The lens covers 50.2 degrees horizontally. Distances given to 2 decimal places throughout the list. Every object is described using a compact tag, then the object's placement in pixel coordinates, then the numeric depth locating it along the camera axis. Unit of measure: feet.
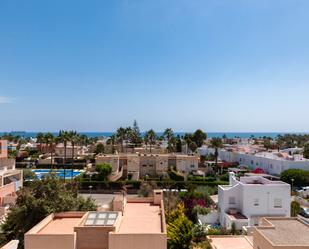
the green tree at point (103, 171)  177.44
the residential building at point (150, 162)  190.29
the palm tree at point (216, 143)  220.60
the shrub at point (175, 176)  178.70
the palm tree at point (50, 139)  222.69
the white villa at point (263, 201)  101.19
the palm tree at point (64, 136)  195.42
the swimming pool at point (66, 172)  203.15
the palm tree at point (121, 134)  274.98
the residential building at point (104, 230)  43.21
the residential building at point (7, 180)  119.34
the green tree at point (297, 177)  167.53
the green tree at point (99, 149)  266.57
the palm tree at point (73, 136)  198.59
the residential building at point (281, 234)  49.49
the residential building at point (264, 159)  186.80
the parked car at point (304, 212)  116.10
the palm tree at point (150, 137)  269.03
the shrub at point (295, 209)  111.86
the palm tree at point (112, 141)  285.23
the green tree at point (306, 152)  221.48
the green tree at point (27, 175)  159.48
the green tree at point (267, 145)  329.48
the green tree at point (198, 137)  320.09
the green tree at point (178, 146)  271.59
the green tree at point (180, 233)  68.23
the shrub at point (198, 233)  85.50
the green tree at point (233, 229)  90.89
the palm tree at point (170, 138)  258.02
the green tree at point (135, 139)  300.61
